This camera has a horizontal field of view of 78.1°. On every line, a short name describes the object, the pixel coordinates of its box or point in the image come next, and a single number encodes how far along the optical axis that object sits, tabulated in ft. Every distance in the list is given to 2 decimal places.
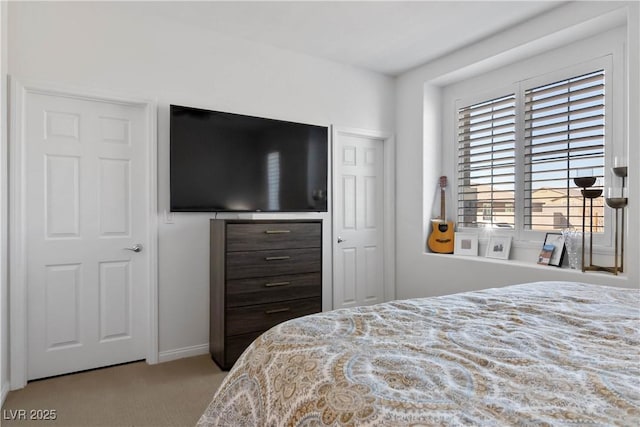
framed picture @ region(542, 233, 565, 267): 9.75
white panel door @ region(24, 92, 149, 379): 8.60
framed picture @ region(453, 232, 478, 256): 12.02
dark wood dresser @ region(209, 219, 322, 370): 9.25
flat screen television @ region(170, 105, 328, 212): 9.75
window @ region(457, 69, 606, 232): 9.67
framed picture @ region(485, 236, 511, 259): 11.19
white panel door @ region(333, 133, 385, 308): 12.78
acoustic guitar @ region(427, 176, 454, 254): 12.57
